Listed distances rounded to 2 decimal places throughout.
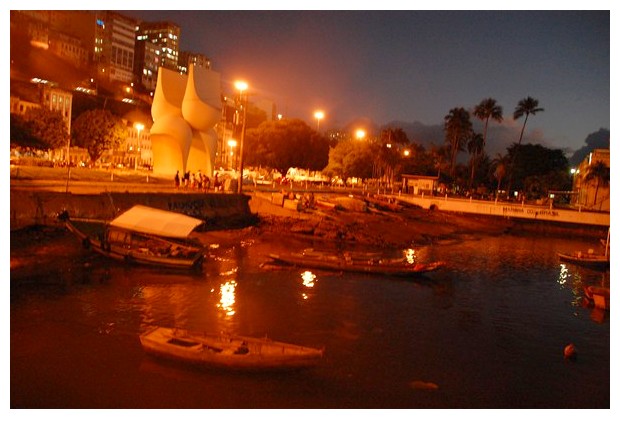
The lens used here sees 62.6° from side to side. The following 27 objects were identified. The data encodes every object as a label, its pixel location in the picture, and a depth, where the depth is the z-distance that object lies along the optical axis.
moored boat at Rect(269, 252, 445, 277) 24.12
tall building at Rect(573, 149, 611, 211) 61.25
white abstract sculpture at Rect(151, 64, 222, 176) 47.19
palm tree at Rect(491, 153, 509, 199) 75.78
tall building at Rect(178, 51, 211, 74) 168.32
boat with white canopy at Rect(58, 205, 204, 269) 22.31
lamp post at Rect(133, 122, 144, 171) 87.59
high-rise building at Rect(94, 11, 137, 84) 129.62
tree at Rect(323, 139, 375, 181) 65.94
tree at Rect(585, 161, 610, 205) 59.28
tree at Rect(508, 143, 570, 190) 82.56
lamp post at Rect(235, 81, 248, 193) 28.91
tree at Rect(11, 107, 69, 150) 45.82
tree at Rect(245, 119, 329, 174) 62.91
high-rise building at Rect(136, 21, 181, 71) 157.50
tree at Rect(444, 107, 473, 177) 87.57
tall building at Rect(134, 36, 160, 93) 143.75
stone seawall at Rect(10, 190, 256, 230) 24.05
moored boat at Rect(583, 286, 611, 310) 21.61
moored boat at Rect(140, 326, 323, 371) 12.19
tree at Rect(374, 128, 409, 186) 70.50
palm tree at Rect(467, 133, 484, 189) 89.79
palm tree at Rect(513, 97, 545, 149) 73.62
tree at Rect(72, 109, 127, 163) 59.37
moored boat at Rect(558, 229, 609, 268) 31.97
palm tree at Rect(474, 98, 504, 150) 79.44
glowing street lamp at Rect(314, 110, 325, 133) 49.69
